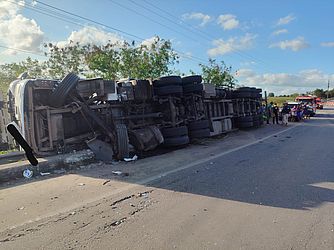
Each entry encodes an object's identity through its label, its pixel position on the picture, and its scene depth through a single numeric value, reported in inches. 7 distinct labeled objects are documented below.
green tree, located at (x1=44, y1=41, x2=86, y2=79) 1227.9
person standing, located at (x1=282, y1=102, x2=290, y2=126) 884.2
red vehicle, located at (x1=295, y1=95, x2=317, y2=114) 1598.7
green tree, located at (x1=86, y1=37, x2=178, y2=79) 1129.4
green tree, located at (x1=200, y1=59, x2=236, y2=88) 1560.0
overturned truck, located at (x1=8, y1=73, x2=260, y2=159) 316.5
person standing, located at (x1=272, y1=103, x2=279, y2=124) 974.4
